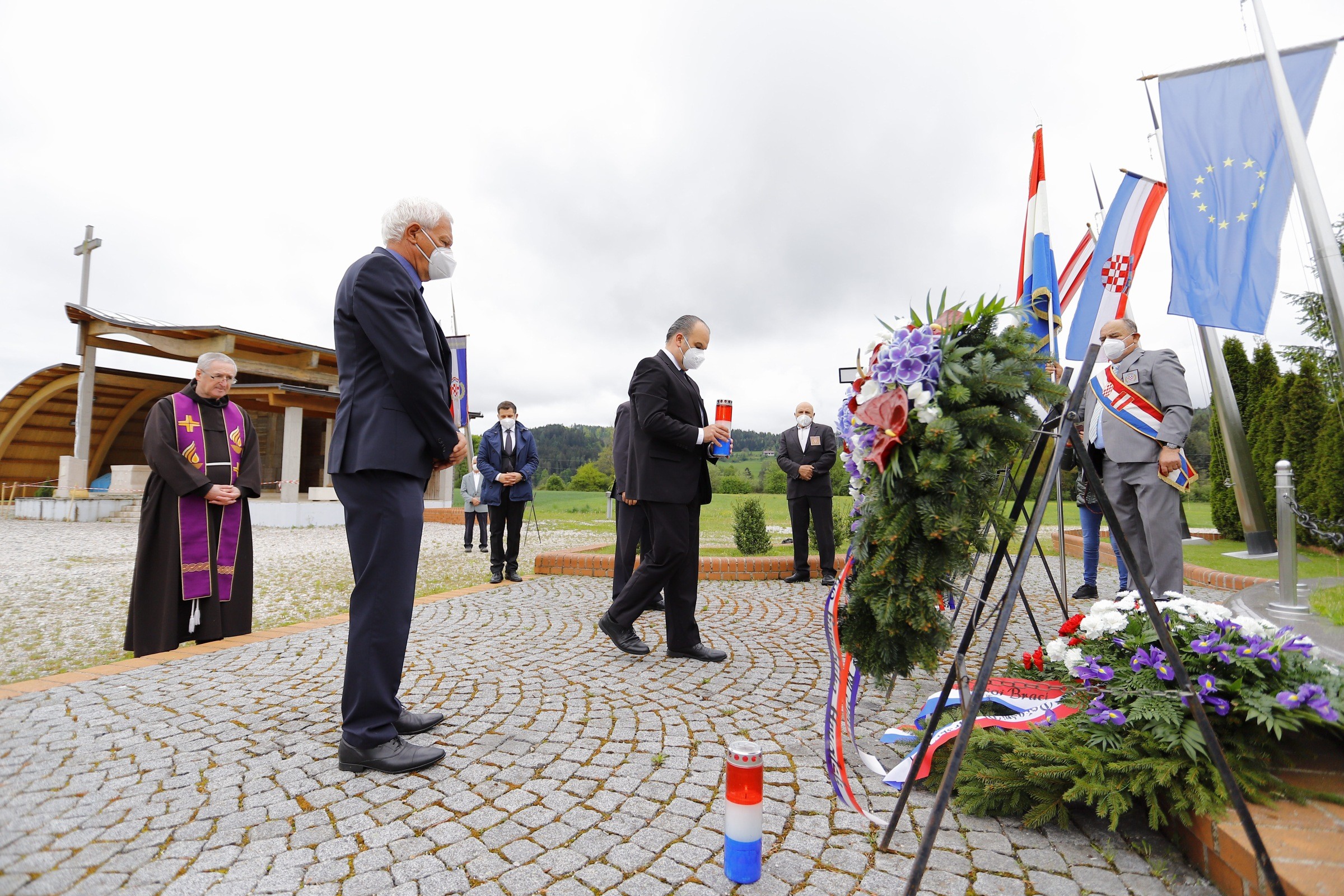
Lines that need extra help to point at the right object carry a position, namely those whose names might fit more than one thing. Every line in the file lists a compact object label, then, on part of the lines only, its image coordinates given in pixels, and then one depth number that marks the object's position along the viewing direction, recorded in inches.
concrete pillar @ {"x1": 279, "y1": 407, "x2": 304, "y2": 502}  743.1
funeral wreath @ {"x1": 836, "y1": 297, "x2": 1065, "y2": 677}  73.4
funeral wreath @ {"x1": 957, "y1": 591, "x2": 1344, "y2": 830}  79.0
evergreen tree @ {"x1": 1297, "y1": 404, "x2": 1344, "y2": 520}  215.2
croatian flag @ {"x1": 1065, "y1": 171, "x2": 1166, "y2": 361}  216.4
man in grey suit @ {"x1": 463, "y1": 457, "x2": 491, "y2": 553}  434.3
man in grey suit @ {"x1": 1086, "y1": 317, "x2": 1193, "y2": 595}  169.5
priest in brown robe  170.1
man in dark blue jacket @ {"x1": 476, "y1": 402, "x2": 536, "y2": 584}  293.4
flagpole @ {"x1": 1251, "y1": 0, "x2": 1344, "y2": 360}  166.2
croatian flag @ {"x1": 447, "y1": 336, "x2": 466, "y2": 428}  340.5
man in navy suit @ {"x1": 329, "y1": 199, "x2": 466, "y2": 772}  100.9
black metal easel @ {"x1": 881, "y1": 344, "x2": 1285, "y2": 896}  64.7
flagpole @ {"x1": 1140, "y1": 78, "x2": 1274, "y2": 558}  211.0
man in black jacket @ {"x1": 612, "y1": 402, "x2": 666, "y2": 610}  217.3
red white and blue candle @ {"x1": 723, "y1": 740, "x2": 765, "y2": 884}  72.1
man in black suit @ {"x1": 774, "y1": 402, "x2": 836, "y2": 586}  281.1
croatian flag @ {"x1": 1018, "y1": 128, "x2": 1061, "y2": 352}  145.7
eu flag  181.5
